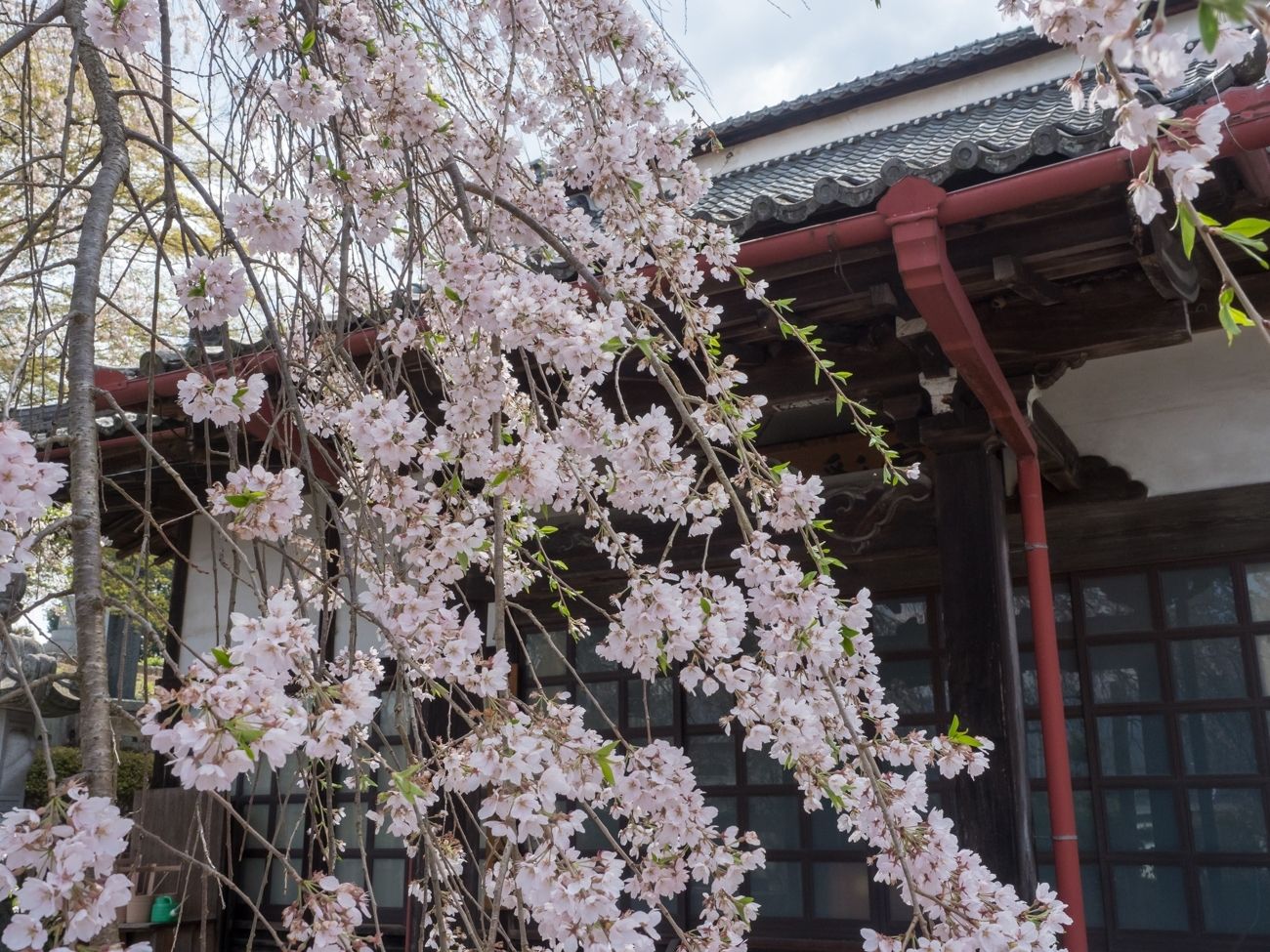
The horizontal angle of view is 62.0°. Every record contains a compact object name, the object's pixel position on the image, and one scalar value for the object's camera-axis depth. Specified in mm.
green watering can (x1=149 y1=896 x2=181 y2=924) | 4840
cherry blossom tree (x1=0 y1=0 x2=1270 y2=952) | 1117
